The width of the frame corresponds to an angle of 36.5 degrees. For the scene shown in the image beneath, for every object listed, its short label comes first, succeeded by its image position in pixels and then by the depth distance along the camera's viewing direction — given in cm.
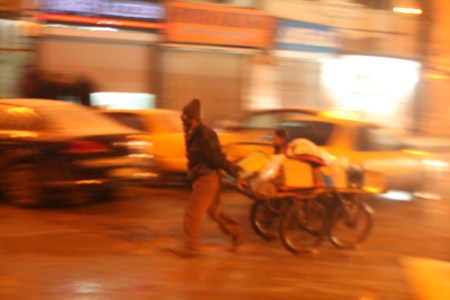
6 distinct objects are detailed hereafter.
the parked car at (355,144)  1041
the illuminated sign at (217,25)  1861
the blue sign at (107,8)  1684
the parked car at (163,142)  1107
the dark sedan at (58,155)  894
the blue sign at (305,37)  2055
